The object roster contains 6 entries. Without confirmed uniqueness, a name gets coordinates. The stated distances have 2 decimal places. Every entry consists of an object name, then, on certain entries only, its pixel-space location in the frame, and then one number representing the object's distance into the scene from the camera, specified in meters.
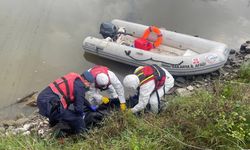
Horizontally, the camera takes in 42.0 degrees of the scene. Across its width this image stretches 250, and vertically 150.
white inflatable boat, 6.05
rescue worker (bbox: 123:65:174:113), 4.47
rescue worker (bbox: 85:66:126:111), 4.46
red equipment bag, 6.56
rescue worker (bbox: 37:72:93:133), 4.13
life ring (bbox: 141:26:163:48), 6.68
